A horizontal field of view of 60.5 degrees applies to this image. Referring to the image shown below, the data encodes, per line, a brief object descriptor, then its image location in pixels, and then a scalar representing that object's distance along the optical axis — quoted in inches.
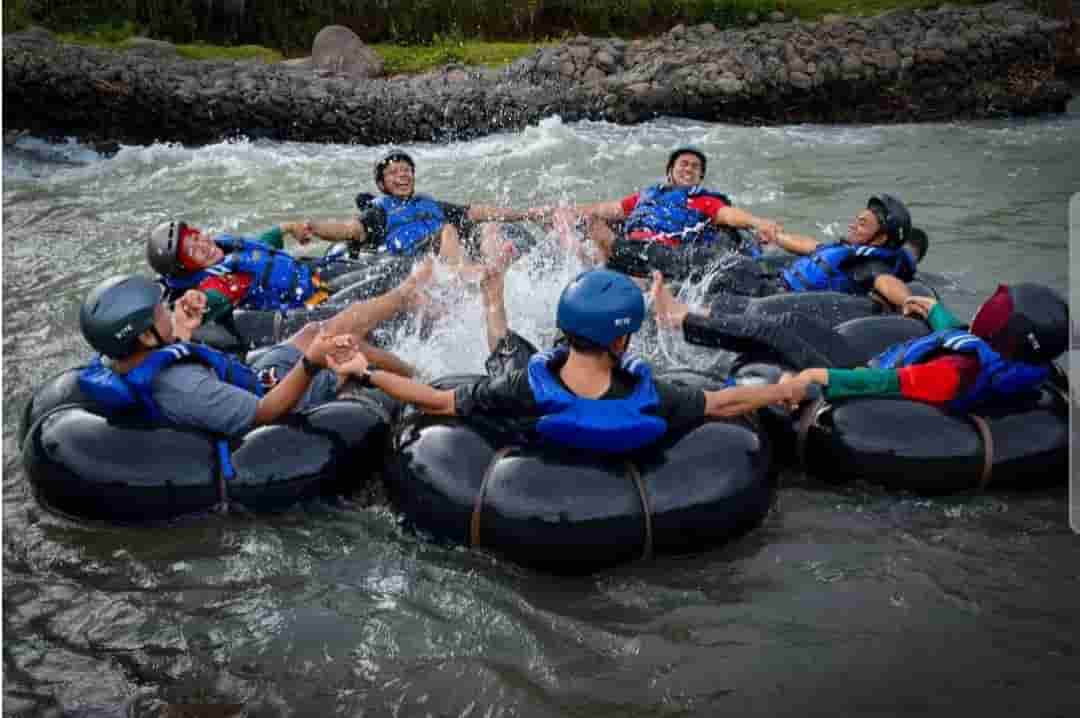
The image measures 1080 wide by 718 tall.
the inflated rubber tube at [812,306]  269.7
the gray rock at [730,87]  698.8
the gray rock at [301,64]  817.2
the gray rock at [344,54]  818.2
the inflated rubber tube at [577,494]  185.2
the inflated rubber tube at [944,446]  207.6
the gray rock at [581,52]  751.7
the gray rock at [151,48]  832.9
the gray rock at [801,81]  708.0
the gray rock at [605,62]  746.8
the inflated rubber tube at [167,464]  201.3
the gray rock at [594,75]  725.3
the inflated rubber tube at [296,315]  261.1
